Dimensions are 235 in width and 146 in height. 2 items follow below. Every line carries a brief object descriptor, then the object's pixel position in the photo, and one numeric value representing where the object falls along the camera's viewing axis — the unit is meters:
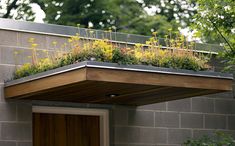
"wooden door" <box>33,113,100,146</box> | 8.40
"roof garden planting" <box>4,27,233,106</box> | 6.95
